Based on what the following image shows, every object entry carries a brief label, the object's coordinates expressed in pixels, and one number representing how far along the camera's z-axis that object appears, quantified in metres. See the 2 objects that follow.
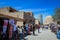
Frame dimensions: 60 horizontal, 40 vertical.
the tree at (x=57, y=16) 17.53
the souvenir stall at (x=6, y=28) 3.59
